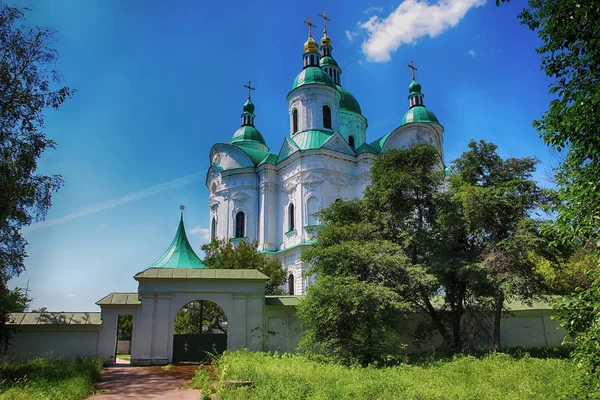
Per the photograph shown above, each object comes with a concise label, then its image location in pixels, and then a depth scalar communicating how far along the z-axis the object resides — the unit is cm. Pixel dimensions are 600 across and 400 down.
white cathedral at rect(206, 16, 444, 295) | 2938
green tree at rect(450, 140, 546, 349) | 1470
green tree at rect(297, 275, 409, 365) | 1324
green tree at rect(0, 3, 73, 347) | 1233
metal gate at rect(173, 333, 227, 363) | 1609
